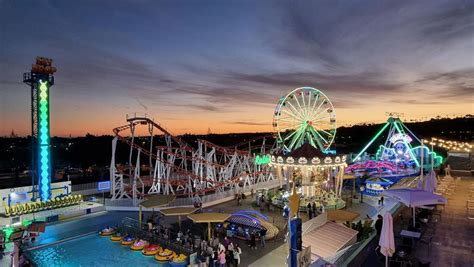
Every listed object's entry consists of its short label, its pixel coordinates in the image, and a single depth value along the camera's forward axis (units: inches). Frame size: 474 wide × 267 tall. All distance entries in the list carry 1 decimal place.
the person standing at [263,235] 632.4
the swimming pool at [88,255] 576.1
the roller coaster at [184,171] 1029.8
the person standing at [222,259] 521.8
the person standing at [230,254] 542.8
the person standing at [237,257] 539.2
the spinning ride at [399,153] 1633.2
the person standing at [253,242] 620.5
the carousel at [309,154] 949.8
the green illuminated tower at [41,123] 956.0
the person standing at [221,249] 535.9
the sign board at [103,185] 1100.5
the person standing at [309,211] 853.5
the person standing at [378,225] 653.9
